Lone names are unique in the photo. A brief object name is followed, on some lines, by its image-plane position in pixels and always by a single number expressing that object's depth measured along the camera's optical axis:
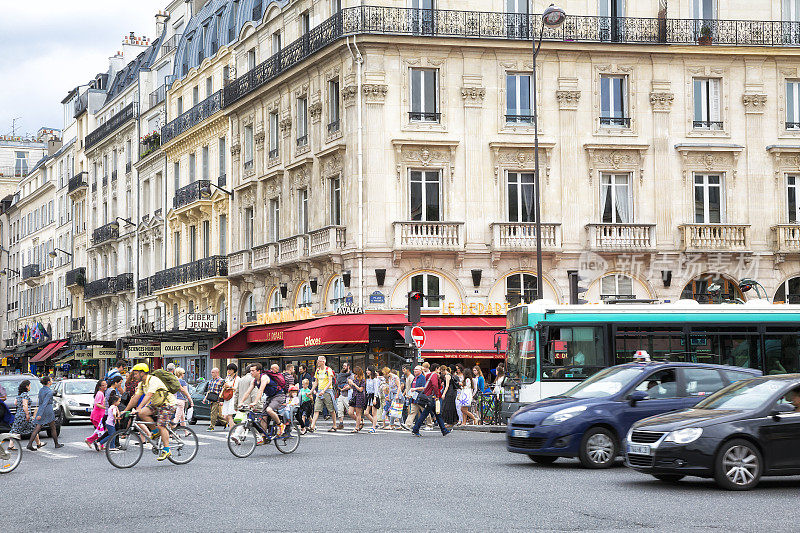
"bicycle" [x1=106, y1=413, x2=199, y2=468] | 17.75
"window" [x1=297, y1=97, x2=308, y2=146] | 39.31
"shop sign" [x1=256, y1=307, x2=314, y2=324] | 38.25
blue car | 16.66
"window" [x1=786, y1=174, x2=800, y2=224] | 36.50
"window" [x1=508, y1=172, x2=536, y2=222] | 35.66
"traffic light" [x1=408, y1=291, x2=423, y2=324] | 27.67
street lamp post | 30.25
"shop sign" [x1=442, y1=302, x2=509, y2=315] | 35.03
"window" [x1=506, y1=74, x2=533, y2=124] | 36.00
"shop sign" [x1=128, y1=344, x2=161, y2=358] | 49.34
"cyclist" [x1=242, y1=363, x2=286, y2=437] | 19.69
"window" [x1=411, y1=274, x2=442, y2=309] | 35.12
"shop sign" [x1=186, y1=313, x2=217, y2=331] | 45.97
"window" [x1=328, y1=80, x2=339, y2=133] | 37.25
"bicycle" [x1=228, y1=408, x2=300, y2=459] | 19.41
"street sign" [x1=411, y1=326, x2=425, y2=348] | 28.22
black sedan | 13.52
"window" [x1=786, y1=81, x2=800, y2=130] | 36.75
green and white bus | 22.58
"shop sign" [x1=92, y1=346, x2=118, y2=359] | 55.84
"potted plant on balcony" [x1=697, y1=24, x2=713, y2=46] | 36.53
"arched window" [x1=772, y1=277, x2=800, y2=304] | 35.97
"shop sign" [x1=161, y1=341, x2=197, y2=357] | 46.62
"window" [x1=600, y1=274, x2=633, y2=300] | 35.66
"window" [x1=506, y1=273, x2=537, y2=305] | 35.34
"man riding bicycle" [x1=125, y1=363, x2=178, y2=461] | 17.83
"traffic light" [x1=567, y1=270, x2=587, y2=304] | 29.99
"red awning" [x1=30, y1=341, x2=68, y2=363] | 67.44
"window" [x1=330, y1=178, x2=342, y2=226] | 37.09
